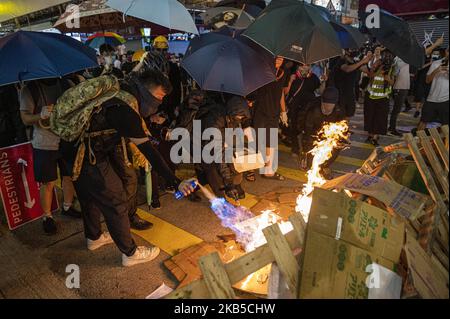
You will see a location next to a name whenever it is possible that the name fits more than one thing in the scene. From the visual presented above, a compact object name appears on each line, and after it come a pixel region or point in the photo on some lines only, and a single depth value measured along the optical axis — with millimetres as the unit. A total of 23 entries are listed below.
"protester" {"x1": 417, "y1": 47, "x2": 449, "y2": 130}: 6914
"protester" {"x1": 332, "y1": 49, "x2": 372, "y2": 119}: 7875
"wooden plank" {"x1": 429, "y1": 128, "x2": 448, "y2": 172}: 2647
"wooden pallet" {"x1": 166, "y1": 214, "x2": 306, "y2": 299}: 2158
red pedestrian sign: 3966
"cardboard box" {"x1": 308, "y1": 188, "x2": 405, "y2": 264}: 2320
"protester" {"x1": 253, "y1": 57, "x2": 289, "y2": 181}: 5512
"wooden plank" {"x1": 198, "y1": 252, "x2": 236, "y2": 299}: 2150
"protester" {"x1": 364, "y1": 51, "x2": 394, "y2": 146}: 7473
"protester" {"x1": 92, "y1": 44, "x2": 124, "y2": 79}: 6301
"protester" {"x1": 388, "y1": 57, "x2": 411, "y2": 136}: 8250
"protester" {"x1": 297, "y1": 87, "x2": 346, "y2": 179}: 5820
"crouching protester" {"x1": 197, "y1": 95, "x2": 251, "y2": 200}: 4398
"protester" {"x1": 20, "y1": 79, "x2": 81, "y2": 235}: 3674
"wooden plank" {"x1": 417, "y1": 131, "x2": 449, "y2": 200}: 2561
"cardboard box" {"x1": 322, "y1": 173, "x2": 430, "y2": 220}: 2537
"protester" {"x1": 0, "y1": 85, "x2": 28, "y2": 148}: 4730
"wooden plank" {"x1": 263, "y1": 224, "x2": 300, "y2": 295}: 2293
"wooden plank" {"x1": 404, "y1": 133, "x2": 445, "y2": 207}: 2552
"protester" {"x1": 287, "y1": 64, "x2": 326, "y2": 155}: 6965
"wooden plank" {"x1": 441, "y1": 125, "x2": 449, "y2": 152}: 2656
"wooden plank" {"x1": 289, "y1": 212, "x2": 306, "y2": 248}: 2488
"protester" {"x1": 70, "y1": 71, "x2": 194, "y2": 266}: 2795
